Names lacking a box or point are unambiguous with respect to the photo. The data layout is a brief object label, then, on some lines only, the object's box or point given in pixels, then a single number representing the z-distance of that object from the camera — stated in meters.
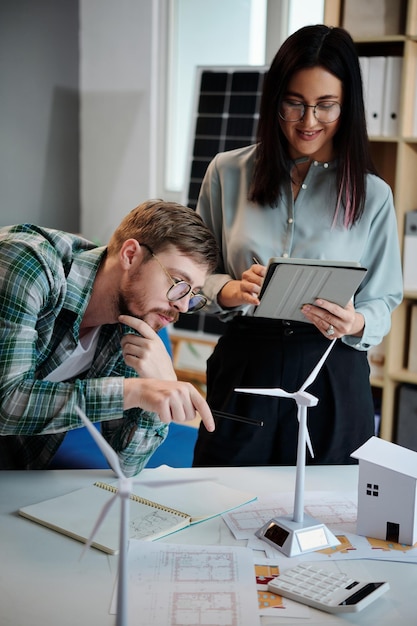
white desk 1.13
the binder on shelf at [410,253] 3.04
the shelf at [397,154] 2.92
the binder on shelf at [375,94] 2.98
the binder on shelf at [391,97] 2.96
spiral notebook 1.37
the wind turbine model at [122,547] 0.99
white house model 1.37
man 1.47
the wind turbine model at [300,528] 1.34
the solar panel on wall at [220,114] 3.91
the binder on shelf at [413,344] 3.13
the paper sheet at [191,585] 1.12
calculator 1.15
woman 1.84
